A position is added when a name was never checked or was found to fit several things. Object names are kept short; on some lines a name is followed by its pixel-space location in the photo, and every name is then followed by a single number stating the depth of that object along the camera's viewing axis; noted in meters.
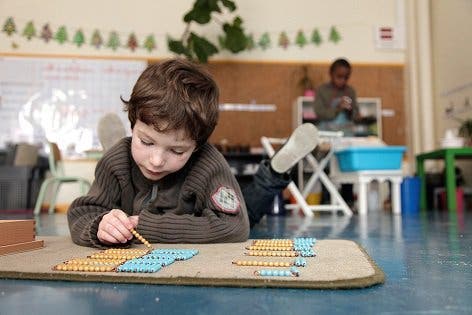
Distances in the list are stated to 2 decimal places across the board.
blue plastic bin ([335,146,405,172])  2.95
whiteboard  4.24
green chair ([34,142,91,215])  3.53
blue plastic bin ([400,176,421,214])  3.33
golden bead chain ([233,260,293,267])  0.75
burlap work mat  0.63
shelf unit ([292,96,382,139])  3.97
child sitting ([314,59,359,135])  3.37
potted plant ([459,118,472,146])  3.39
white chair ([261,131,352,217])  2.90
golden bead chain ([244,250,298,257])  0.87
